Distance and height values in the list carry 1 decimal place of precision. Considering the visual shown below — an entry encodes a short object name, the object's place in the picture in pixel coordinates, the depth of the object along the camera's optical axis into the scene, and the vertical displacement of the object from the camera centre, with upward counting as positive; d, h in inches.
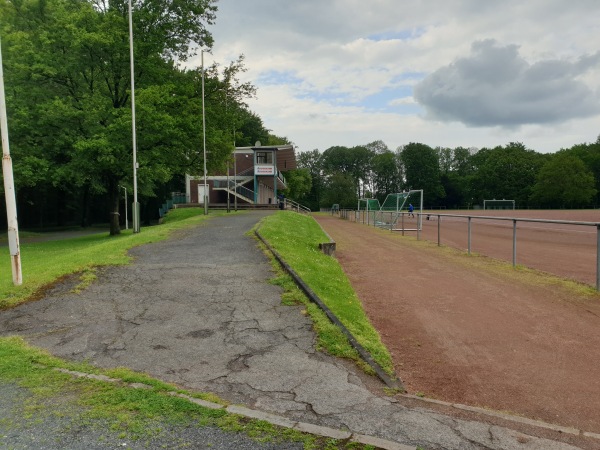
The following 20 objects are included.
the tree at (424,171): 4419.3 +232.9
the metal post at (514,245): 425.7 -50.5
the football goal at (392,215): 1007.6 -51.5
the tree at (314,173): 4527.6 +232.3
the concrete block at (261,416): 123.4 -63.4
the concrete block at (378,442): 111.5 -63.6
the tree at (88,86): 780.6 +208.7
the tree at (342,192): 3553.2 +14.0
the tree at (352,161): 5270.7 +388.3
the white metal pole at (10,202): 286.2 -4.3
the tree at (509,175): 3897.6 +158.6
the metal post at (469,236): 533.3 -51.9
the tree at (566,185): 3371.1 +57.7
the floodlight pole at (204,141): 944.0 +114.9
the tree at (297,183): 3095.5 +83.8
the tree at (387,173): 5029.5 +235.2
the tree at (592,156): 3646.2 +313.8
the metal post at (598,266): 306.9 -51.6
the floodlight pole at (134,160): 759.1 +59.8
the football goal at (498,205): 3727.6 -101.5
